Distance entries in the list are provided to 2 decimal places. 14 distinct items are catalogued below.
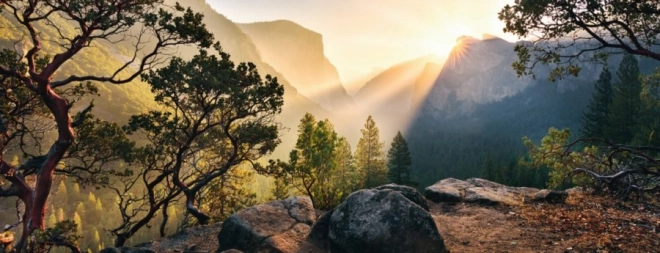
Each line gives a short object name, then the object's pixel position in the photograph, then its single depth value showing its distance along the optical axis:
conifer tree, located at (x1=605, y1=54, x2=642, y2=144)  53.06
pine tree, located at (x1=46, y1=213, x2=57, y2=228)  127.01
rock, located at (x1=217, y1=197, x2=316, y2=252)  11.73
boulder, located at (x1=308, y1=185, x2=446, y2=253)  10.03
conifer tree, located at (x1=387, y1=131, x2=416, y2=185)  59.56
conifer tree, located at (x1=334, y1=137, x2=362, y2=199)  53.47
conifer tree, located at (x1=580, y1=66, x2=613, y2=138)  56.94
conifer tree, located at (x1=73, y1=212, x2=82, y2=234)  126.55
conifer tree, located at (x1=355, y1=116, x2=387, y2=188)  58.75
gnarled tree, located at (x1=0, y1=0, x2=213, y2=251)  11.98
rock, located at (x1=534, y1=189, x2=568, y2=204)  16.42
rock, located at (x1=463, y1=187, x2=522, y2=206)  16.81
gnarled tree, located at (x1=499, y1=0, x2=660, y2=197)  9.89
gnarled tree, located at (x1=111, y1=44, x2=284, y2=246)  16.30
